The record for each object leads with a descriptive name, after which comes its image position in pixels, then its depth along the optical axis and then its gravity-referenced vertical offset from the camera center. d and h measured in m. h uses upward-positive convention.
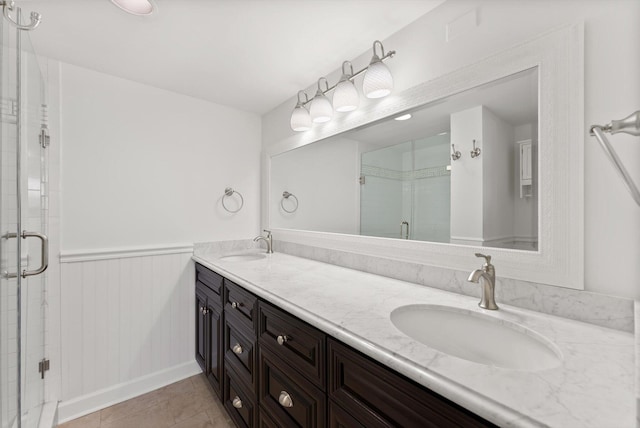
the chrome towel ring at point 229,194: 2.45 +0.18
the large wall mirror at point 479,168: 0.94 +0.20
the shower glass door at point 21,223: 1.02 -0.04
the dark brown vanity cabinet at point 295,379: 0.67 -0.55
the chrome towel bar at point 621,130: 0.57 +0.18
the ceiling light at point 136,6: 1.28 +0.98
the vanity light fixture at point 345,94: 1.38 +0.68
